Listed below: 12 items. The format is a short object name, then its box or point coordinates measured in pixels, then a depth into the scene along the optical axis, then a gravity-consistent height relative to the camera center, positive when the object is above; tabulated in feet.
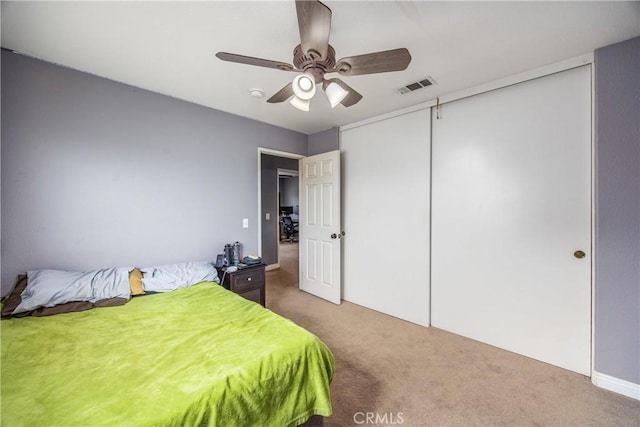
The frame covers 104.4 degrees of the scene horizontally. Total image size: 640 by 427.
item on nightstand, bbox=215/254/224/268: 8.94 -1.77
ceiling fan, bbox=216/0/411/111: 3.84 +2.64
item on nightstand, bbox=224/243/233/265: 9.10 -1.54
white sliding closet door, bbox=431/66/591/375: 6.39 -0.21
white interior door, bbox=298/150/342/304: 10.84 -0.67
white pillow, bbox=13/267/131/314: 5.58 -1.81
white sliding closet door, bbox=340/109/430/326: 9.02 -0.14
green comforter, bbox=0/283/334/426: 3.00 -2.34
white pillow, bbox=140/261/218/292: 7.11 -1.91
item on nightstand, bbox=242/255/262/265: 9.19 -1.81
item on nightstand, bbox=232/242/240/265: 9.12 -1.53
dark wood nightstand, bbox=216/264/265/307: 8.45 -2.43
